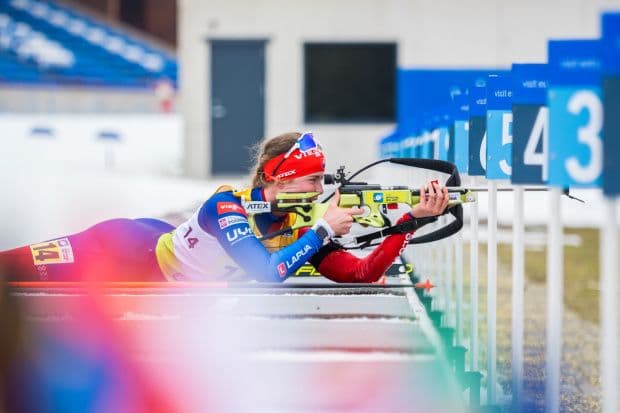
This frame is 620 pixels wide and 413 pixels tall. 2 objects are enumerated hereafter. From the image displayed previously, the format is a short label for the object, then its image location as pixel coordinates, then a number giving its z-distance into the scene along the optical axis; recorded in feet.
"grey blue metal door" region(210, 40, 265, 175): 145.18
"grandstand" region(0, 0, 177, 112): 193.36
